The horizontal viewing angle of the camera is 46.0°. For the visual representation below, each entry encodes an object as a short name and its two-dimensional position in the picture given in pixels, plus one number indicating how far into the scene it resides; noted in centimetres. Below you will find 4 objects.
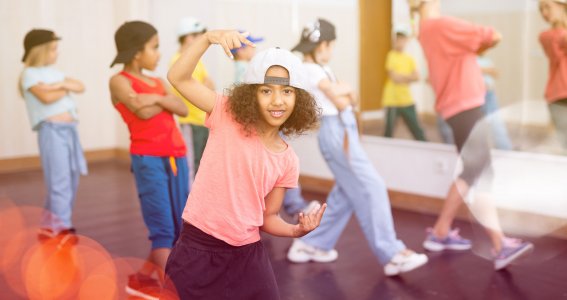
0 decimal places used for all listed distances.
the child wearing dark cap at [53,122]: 466
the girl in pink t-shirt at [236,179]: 206
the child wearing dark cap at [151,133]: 333
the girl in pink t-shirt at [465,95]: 400
